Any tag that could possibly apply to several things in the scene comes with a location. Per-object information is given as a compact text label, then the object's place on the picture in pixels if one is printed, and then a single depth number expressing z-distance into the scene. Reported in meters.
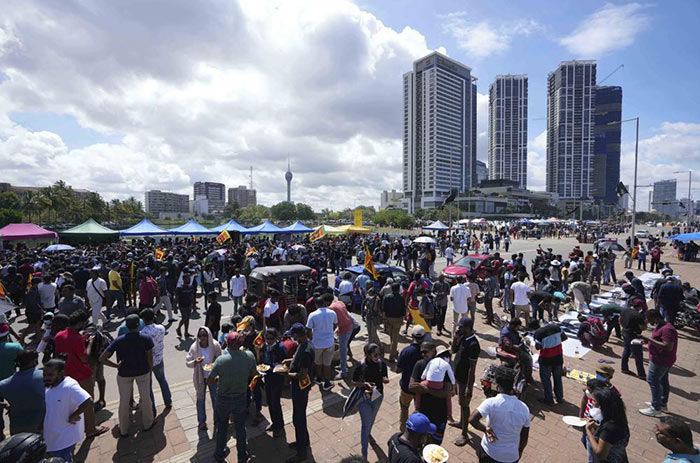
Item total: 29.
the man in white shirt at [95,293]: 8.59
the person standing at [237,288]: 10.06
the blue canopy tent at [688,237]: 20.95
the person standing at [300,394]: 4.12
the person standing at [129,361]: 4.48
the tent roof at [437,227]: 30.73
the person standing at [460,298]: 8.19
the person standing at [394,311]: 6.77
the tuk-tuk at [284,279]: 9.09
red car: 13.12
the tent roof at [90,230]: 22.66
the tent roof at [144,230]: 24.12
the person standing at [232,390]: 3.91
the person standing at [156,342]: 4.91
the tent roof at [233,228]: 26.37
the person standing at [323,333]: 5.65
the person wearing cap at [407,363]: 4.34
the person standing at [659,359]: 5.02
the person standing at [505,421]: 3.10
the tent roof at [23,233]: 20.19
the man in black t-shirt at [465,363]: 4.70
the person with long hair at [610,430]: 3.13
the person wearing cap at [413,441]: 2.48
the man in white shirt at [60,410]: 3.29
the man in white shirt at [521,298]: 8.67
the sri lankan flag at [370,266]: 10.09
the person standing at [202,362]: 4.63
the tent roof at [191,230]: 25.13
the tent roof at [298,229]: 28.46
